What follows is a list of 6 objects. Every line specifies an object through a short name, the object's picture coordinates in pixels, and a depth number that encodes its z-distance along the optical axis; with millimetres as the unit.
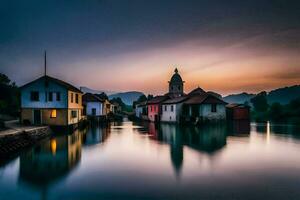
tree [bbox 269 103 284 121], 70125
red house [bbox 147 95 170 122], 58125
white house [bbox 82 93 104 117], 57781
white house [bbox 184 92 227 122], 47562
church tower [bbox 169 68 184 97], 71000
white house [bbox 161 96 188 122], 50406
